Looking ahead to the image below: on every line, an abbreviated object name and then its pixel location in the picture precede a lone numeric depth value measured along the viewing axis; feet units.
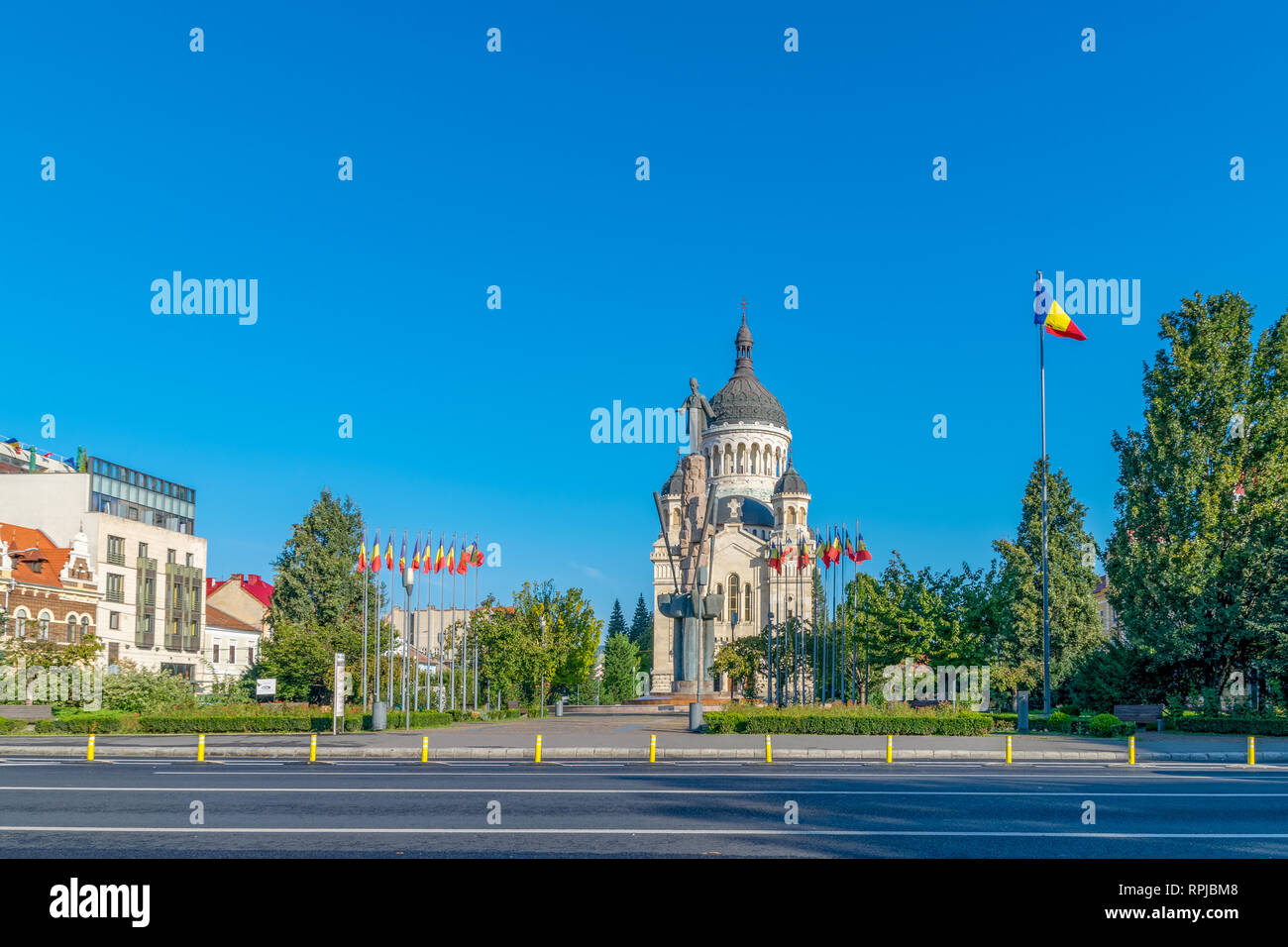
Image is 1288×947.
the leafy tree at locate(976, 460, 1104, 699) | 150.30
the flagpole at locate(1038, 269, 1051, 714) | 108.47
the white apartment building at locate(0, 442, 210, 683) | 214.48
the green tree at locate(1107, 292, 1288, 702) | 111.96
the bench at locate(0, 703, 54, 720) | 123.82
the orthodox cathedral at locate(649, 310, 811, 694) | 285.23
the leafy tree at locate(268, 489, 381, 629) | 186.29
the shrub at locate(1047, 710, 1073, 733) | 104.12
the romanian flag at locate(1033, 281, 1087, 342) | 118.01
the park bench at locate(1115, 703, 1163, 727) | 108.27
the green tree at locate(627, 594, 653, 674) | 435.12
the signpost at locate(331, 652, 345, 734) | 99.09
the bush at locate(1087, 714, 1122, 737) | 96.99
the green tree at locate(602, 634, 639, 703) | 362.74
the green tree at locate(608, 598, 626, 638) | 511.40
